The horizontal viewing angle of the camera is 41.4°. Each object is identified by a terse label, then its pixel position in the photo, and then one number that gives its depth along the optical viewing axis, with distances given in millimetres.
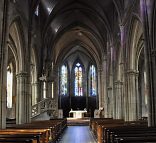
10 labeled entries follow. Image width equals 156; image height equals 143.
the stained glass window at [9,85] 25487
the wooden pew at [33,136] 5820
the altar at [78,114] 33105
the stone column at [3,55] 11462
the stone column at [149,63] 11066
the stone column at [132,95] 15777
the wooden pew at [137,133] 5555
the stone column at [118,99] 19626
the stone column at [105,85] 25822
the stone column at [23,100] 16317
